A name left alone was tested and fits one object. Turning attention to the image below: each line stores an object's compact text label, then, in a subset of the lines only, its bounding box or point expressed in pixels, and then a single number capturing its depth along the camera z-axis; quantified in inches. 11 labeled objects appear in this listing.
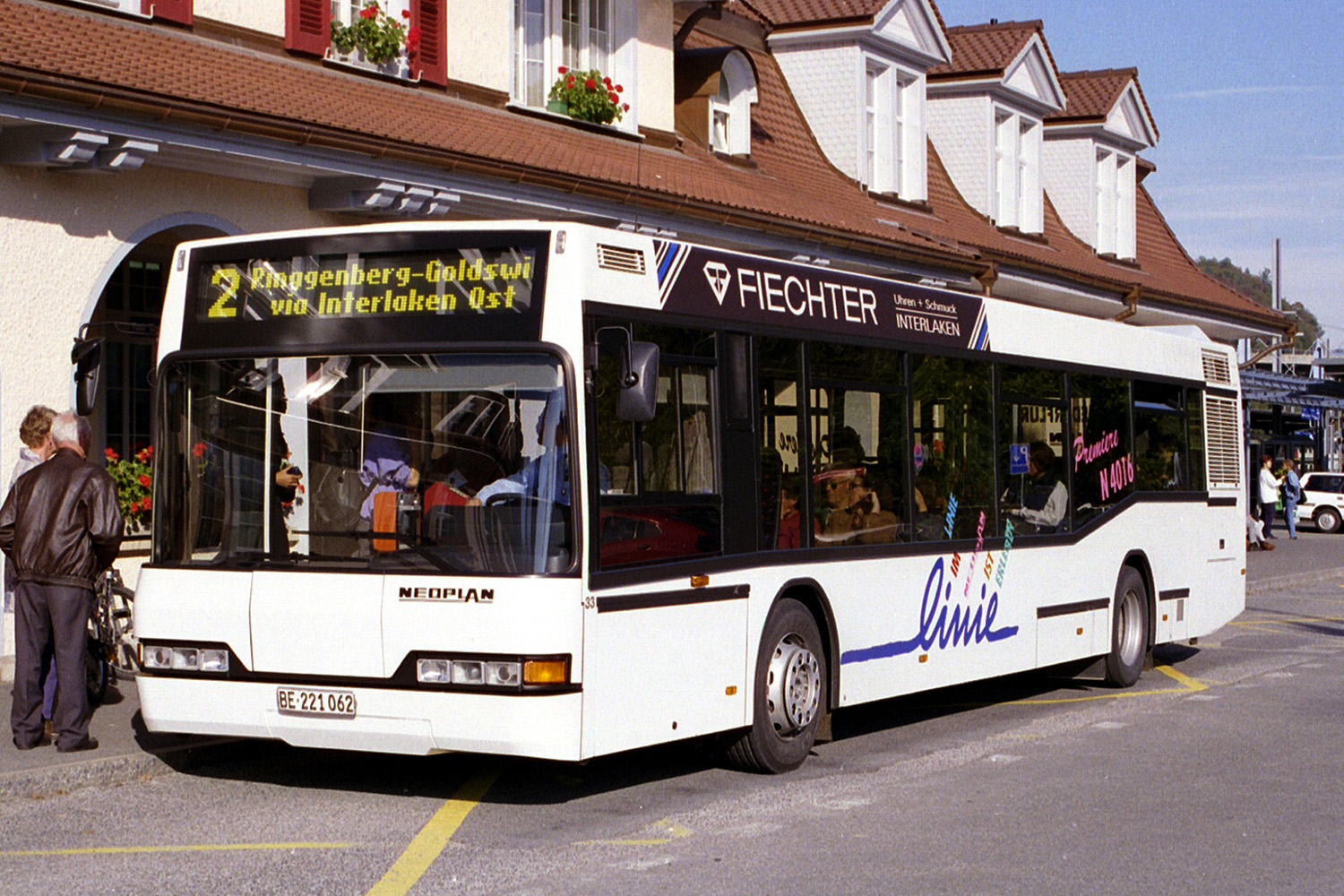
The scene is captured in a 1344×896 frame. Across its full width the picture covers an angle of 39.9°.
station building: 508.1
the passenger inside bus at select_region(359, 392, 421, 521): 334.0
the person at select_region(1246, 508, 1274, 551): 1392.7
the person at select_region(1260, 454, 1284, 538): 1529.3
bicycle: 452.4
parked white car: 1889.8
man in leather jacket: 383.9
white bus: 324.2
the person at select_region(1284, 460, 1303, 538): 1653.5
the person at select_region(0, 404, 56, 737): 402.0
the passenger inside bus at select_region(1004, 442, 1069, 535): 504.7
